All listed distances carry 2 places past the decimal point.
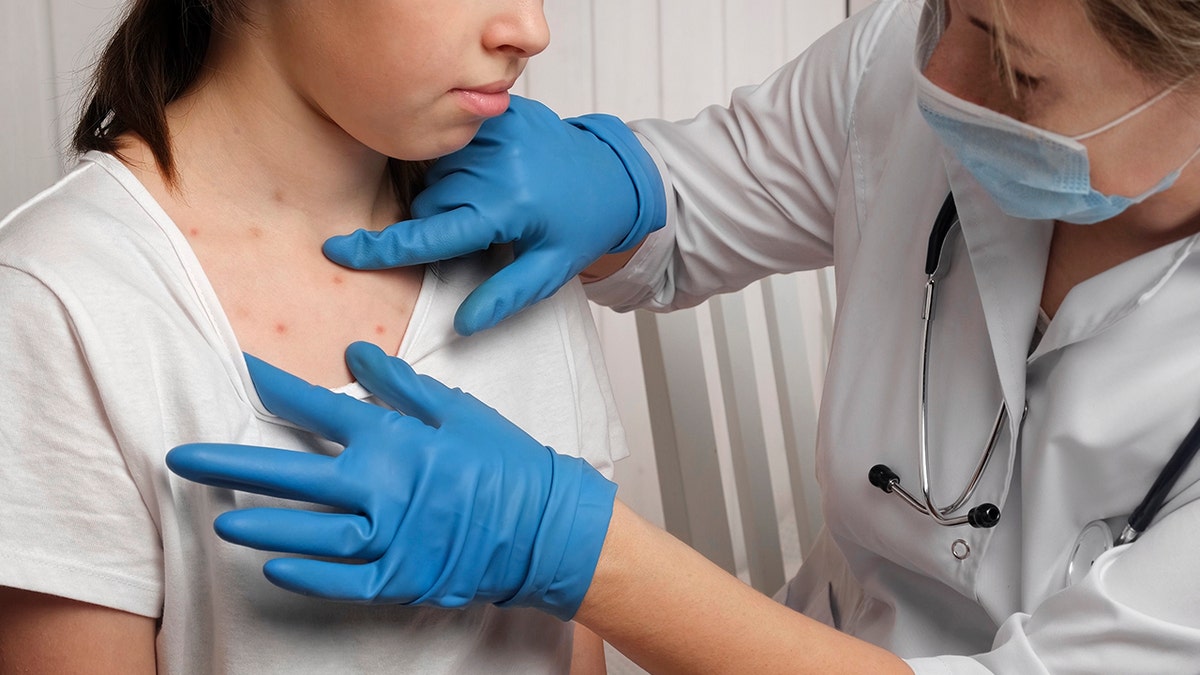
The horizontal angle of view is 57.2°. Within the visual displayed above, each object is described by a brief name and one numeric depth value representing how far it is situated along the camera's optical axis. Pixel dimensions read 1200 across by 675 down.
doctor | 0.92
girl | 0.87
